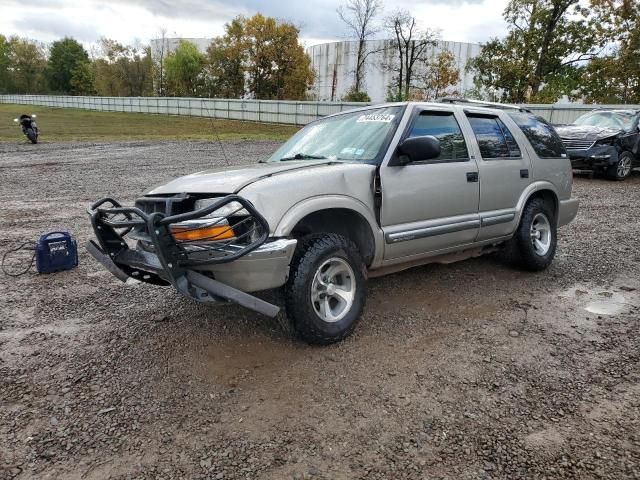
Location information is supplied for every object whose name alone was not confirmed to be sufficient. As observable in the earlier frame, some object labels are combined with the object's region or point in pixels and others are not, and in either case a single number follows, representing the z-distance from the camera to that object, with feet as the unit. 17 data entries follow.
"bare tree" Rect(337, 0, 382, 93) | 145.69
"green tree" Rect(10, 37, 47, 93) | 289.12
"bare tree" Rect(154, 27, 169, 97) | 224.12
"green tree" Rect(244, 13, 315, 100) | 161.48
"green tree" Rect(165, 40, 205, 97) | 203.51
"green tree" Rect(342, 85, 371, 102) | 135.74
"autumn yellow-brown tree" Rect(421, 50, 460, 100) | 127.44
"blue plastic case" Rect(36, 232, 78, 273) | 16.48
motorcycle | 64.65
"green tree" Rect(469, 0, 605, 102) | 100.58
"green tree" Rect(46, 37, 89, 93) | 281.33
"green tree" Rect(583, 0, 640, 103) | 90.84
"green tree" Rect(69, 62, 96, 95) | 267.39
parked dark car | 40.63
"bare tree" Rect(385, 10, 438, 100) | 130.52
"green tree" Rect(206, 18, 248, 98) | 166.50
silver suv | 9.96
